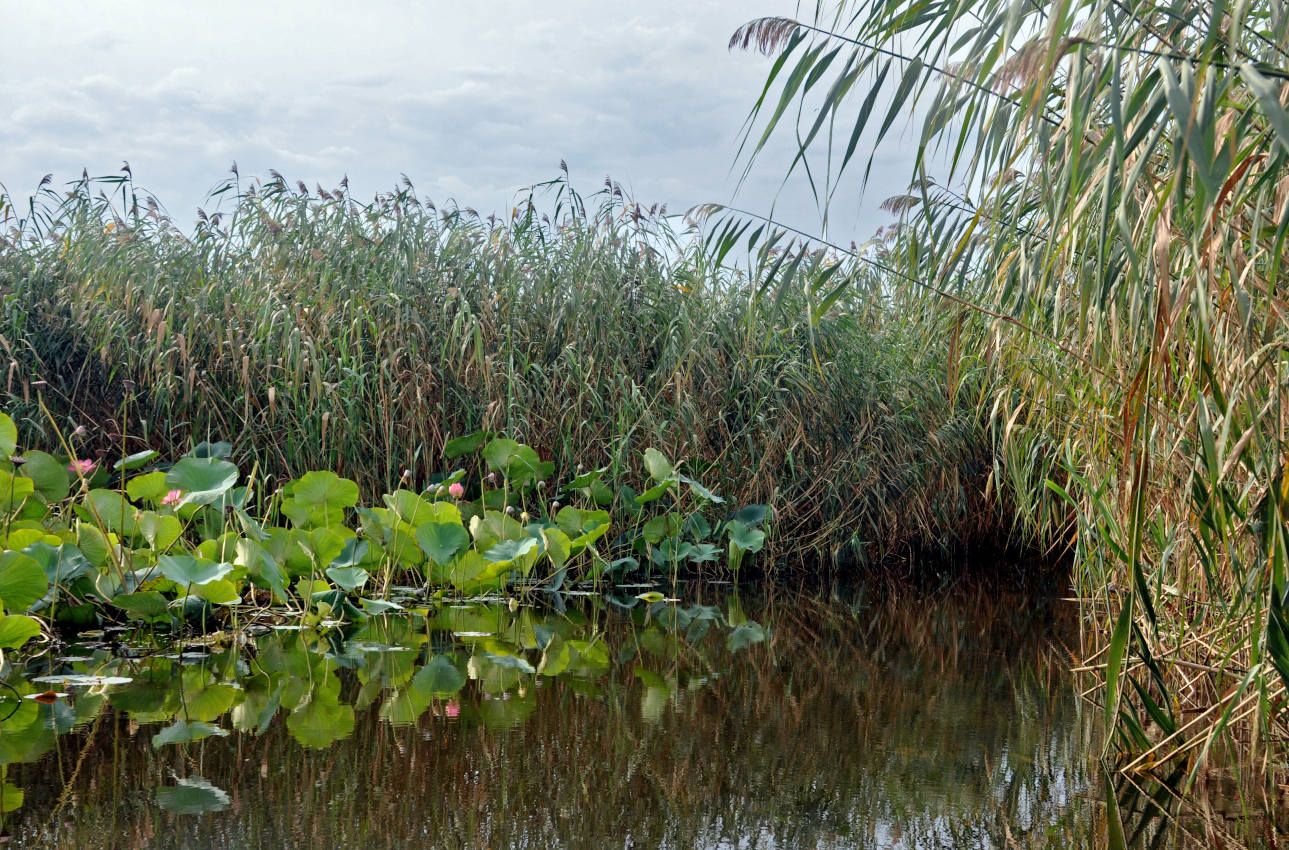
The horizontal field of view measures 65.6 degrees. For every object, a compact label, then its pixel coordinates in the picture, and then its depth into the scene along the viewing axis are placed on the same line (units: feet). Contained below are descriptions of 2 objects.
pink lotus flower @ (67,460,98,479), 11.38
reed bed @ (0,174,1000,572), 14.92
